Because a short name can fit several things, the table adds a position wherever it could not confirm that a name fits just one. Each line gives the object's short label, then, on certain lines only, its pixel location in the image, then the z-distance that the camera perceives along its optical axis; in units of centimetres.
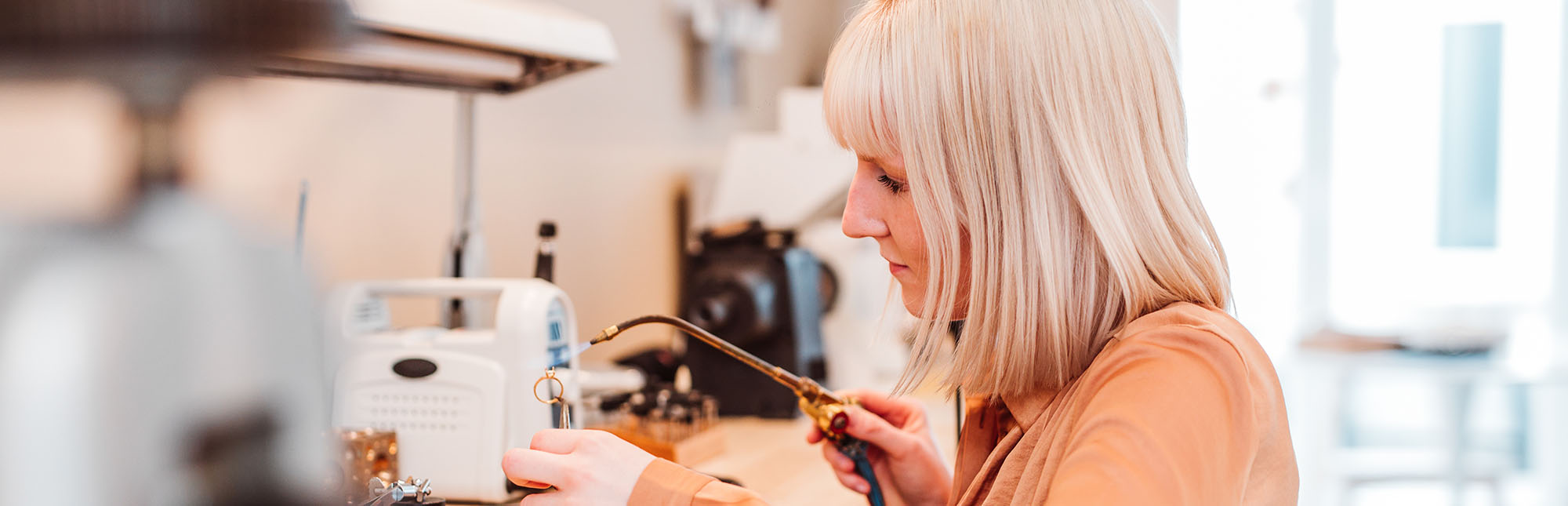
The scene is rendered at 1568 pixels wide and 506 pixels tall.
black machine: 150
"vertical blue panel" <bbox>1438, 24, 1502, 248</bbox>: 313
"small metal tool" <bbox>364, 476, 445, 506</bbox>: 69
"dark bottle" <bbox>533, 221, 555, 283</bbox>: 109
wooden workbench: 106
